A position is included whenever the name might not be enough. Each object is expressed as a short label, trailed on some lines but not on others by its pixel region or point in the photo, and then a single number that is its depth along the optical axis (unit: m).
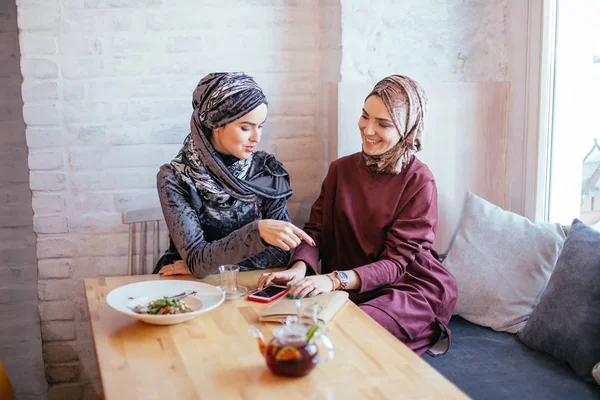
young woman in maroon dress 2.12
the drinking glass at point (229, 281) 1.93
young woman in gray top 2.17
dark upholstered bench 1.83
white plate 1.67
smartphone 1.89
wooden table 1.34
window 2.37
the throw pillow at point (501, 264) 2.29
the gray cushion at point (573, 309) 1.91
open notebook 1.71
